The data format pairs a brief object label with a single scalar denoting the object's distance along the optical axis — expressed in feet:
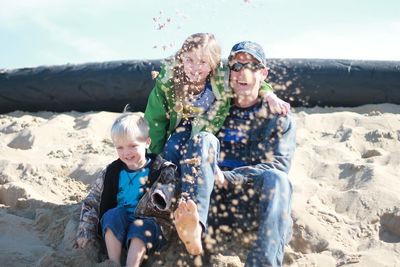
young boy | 8.21
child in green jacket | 9.28
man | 7.69
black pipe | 16.78
